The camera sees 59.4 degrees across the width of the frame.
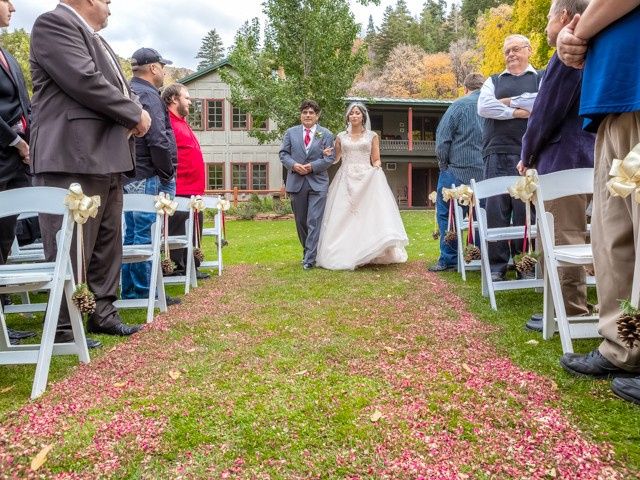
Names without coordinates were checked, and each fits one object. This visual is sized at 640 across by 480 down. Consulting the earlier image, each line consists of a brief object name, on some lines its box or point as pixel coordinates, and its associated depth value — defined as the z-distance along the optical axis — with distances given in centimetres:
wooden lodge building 2812
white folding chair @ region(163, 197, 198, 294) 562
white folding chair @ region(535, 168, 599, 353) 306
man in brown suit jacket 361
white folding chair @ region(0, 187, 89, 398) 281
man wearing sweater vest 537
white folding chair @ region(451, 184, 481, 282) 614
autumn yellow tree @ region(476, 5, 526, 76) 1992
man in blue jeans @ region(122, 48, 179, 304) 524
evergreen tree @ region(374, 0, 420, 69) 6384
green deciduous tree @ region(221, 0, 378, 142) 2120
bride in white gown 722
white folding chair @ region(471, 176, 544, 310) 452
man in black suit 410
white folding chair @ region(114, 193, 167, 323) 449
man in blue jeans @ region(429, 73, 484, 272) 661
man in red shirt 638
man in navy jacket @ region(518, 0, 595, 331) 366
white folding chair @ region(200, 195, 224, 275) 721
